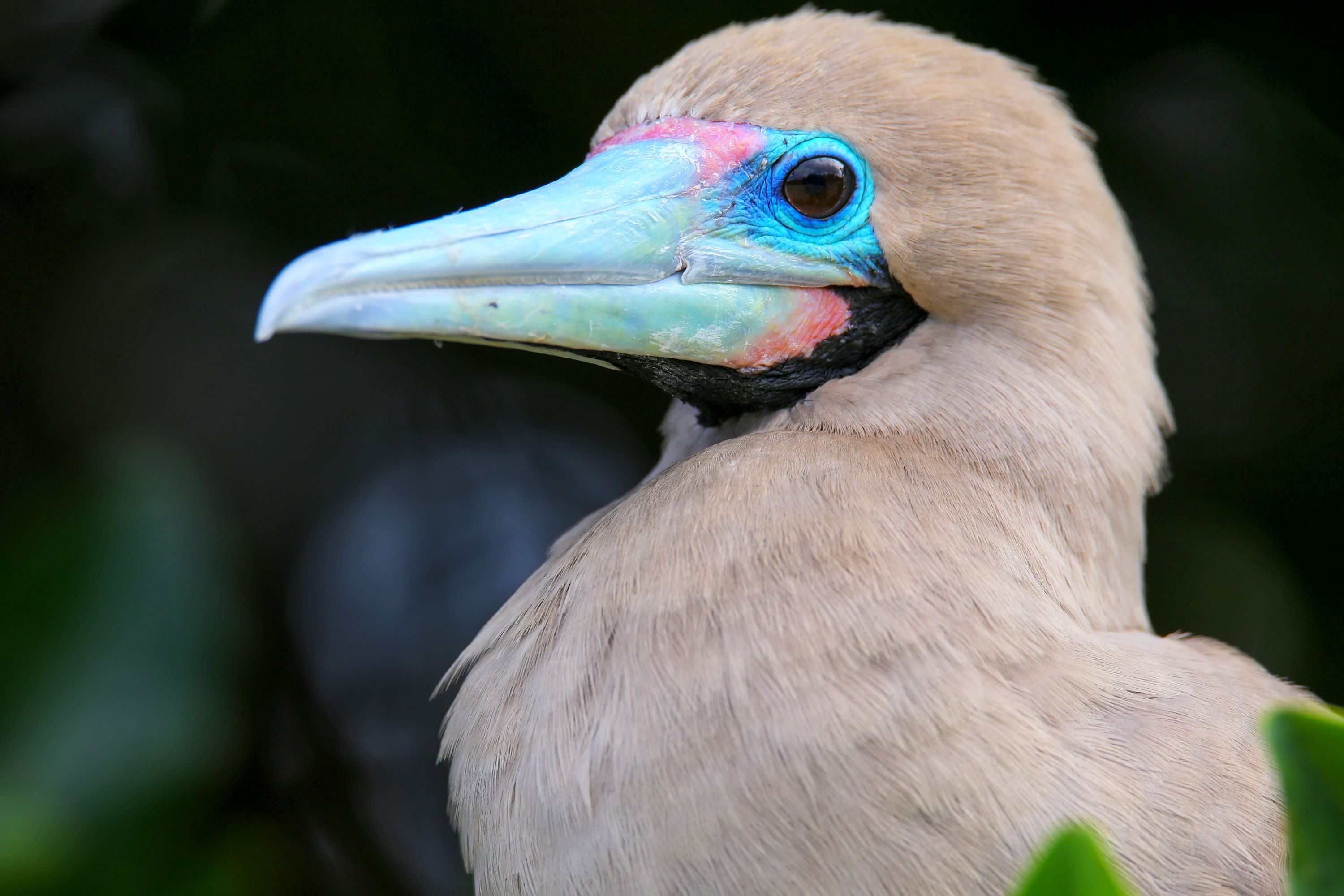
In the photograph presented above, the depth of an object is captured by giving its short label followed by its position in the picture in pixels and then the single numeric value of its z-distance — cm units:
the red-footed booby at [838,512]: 301
